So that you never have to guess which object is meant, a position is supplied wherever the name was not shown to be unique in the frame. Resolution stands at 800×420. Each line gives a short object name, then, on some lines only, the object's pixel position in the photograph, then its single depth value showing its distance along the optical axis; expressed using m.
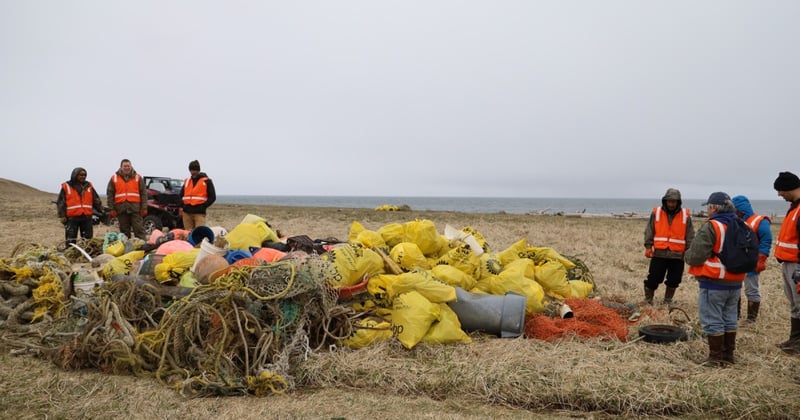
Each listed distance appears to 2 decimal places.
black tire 4.43
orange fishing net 4.57
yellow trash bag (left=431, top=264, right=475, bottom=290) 4.95
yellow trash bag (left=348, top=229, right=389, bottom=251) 5.82
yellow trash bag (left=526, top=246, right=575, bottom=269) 6.27
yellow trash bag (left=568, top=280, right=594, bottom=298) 6.04
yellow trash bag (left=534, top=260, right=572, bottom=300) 5.76
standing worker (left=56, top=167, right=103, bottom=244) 7.49
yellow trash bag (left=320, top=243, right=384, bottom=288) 4.62
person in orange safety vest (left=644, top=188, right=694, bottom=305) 5.92
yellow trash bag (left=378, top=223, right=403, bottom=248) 6.11
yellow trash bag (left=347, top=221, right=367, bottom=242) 6.49
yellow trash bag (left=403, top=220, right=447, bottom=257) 5.84
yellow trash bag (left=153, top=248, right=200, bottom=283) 4.92
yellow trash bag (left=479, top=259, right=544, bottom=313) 5.05
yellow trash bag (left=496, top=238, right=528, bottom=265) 6.09
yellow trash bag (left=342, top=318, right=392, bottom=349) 4.22
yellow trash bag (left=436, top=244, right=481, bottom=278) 5.38
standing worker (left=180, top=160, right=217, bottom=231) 7.99
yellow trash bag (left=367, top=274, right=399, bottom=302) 4.72
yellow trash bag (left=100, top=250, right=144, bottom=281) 5.29
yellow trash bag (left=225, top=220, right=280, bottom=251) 5.81
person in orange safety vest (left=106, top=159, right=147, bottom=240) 7.92
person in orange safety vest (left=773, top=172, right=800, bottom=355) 4.57
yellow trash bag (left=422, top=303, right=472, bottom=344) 4.34
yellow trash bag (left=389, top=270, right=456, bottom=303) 4.52
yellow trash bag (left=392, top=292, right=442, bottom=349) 4.22
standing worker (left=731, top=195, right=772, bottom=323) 5.34
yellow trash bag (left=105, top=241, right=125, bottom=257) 6.08
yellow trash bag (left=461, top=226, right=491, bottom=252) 6.58
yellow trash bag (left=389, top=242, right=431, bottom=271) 5.44
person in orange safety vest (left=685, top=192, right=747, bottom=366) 3.97
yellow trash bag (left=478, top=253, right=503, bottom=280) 5.52
